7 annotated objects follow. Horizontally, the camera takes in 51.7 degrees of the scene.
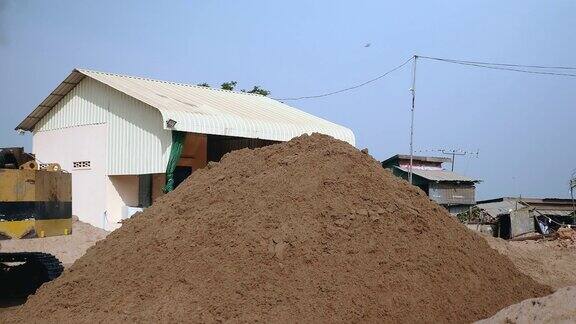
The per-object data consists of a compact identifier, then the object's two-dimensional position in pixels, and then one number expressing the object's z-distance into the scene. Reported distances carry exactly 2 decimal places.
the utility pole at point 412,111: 23.34
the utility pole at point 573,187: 23.57
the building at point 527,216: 21.28
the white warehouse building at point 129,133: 17.33
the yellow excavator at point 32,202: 7.71
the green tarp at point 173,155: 16.75
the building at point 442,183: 32.94
